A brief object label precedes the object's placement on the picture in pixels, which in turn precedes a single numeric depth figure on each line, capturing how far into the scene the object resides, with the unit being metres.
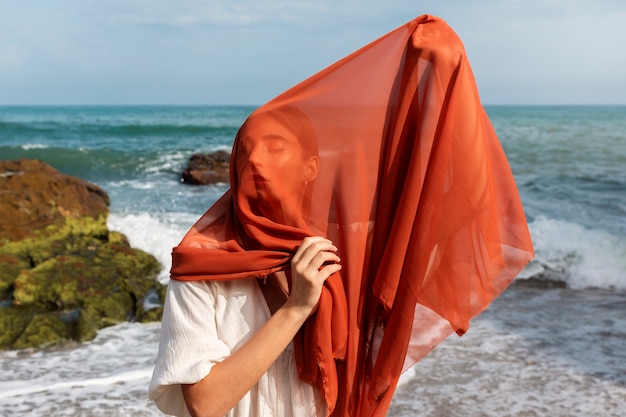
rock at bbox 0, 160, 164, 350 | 6.02
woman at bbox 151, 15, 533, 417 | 1.48
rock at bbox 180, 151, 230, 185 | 16.86
